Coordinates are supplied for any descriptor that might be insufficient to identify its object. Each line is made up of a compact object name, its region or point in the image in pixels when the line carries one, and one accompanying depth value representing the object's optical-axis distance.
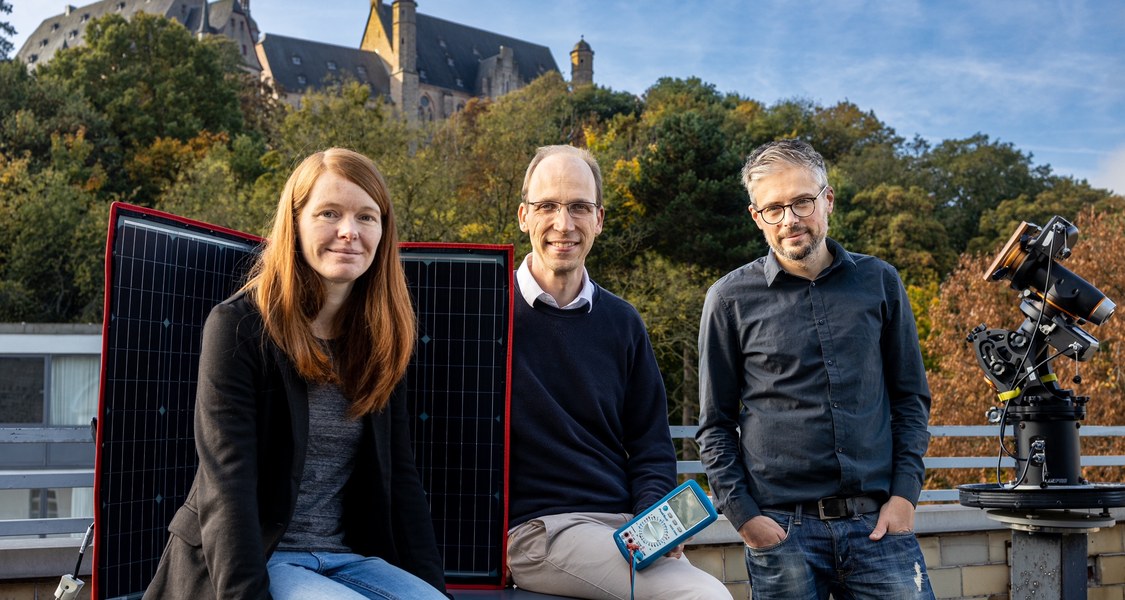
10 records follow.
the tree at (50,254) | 32.97
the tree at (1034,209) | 36.44
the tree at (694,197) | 28.50
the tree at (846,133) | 49.91
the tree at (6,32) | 47.41
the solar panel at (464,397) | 3.17
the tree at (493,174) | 26.16
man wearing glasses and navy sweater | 3.11
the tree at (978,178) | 42.69
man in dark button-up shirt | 3.10
